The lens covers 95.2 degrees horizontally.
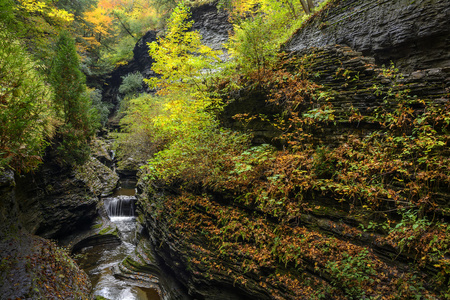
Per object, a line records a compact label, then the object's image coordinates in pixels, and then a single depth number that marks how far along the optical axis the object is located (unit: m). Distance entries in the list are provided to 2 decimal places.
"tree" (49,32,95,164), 10.19
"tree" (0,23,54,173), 4.81
